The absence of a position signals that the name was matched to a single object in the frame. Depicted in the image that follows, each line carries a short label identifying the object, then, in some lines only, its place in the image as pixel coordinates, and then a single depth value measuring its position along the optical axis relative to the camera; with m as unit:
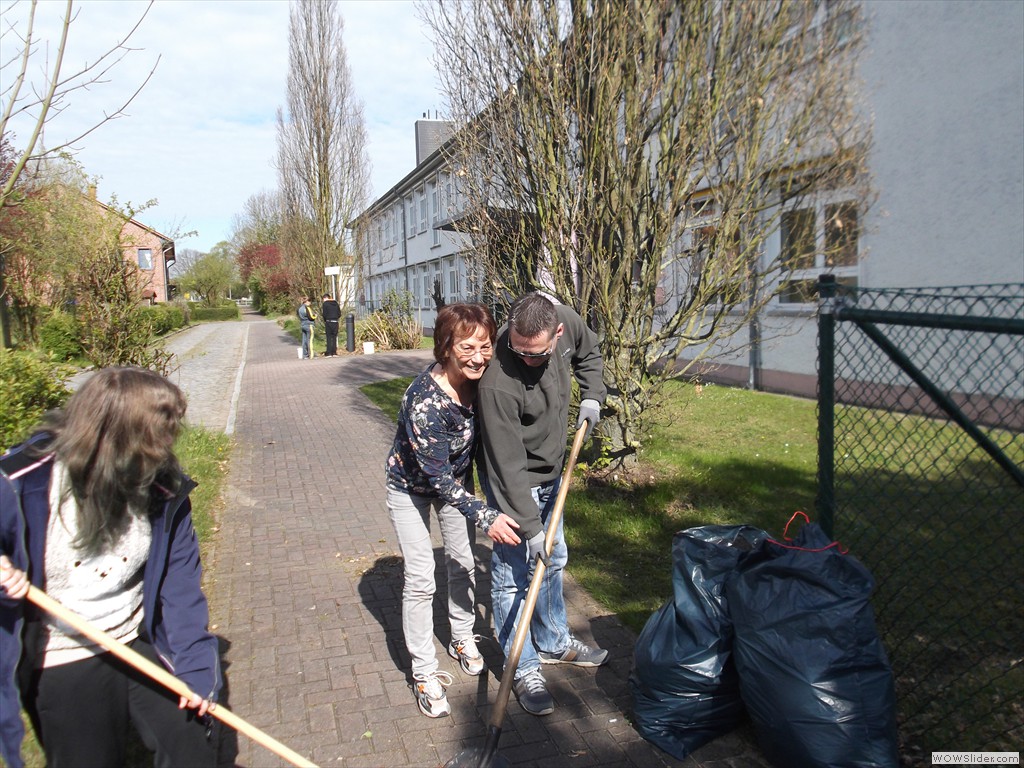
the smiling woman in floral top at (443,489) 3.18
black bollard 23.62
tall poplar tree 27.11
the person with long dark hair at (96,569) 2.16
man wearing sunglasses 3.20
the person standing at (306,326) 22.22
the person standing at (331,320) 22.35
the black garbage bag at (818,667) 2.71
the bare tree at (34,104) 3.77
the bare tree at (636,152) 5.86
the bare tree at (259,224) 63.44
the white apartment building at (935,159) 8.22
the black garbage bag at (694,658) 3.07
